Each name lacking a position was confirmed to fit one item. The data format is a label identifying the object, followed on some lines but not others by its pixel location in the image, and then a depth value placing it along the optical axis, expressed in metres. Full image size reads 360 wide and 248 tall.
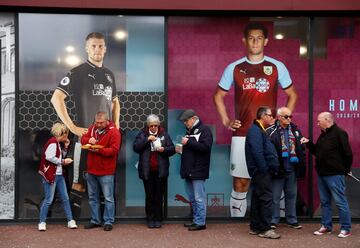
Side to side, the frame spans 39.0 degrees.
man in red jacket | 7.32
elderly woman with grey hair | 7.44
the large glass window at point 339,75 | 8.07
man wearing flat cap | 7.32
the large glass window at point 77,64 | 7.84
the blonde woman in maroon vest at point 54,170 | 7.34
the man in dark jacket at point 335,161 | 7.04
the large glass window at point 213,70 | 8.02
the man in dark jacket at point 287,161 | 7.43
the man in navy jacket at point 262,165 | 6.88
